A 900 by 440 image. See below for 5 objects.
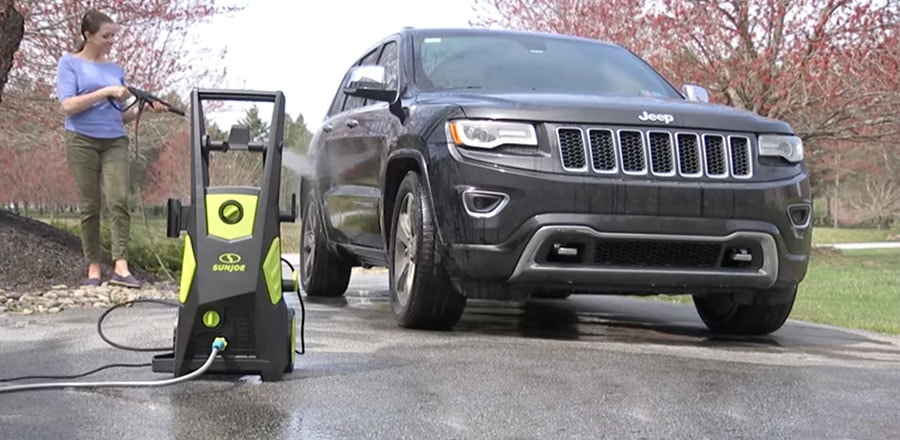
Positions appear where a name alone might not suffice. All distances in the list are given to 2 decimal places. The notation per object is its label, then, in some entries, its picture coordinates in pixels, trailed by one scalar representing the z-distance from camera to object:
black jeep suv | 4.88
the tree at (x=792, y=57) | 17.09
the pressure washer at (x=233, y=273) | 3.59
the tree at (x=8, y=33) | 7.60
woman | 7.07
